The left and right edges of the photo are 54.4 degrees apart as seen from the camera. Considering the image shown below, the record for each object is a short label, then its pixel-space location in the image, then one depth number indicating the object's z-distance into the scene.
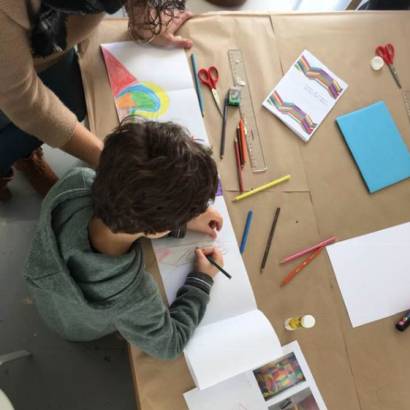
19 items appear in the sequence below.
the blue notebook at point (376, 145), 0.93
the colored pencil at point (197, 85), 0.88
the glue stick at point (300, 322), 0.76
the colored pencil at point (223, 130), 0.86
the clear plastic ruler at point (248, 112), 0.88
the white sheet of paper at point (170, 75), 0.86
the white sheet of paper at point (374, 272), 0.84
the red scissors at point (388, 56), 1.01
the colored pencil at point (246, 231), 0.82
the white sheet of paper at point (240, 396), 0.70
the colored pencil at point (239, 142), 0.87
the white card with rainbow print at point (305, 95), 0.92
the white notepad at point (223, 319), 0.70
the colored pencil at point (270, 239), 0.81
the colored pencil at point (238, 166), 0.85
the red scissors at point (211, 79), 0.89
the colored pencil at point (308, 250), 0.83
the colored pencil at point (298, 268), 0.81
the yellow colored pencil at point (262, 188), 0.84
